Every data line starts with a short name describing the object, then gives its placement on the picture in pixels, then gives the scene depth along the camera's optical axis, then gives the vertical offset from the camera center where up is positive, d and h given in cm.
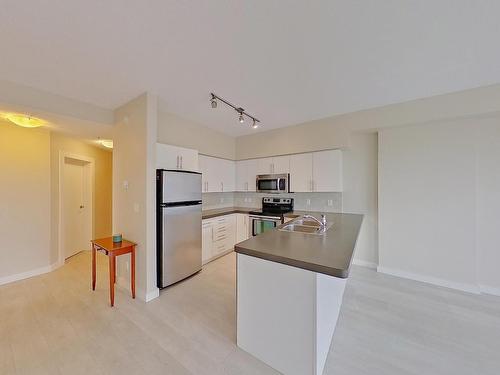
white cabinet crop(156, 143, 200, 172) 298 +47
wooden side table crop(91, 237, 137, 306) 239 -80
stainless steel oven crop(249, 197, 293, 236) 390 -55
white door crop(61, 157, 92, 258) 389 -40
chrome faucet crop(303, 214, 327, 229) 231 -44
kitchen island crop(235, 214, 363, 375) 139 -86
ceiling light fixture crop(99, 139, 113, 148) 375 +86
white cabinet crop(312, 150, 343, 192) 365 +28
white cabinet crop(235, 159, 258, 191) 462 +29
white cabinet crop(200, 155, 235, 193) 410 +28
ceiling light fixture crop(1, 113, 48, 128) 251 +89
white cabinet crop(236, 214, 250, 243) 429 -89
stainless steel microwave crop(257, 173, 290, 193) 414 +7
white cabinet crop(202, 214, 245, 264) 365 -96
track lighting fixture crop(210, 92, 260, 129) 260 +121
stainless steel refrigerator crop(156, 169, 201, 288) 271 -56
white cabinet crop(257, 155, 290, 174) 419 +47
